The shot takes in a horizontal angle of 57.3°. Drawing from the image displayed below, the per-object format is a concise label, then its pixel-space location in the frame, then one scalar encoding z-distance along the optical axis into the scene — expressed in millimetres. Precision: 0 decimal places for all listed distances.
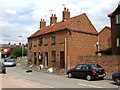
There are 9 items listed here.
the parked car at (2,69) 12973
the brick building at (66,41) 15178
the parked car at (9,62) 20793
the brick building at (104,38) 17980
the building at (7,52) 47789
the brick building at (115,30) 13027
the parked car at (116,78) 8035
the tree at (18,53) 33832
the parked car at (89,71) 9700
